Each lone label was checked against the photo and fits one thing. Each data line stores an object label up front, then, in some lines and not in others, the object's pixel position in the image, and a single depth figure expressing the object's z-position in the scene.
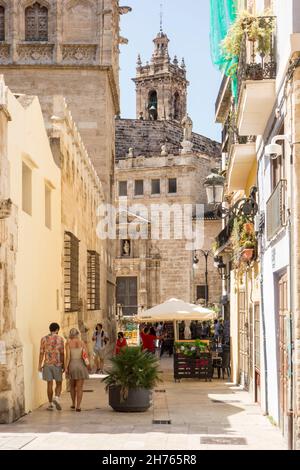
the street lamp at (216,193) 20.50
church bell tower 90.38
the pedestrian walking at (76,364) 15.15
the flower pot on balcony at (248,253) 16.38
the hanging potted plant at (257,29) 12.33
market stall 22.30
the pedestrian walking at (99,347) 24.78
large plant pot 14.88
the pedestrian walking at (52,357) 15.06
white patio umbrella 24.78
